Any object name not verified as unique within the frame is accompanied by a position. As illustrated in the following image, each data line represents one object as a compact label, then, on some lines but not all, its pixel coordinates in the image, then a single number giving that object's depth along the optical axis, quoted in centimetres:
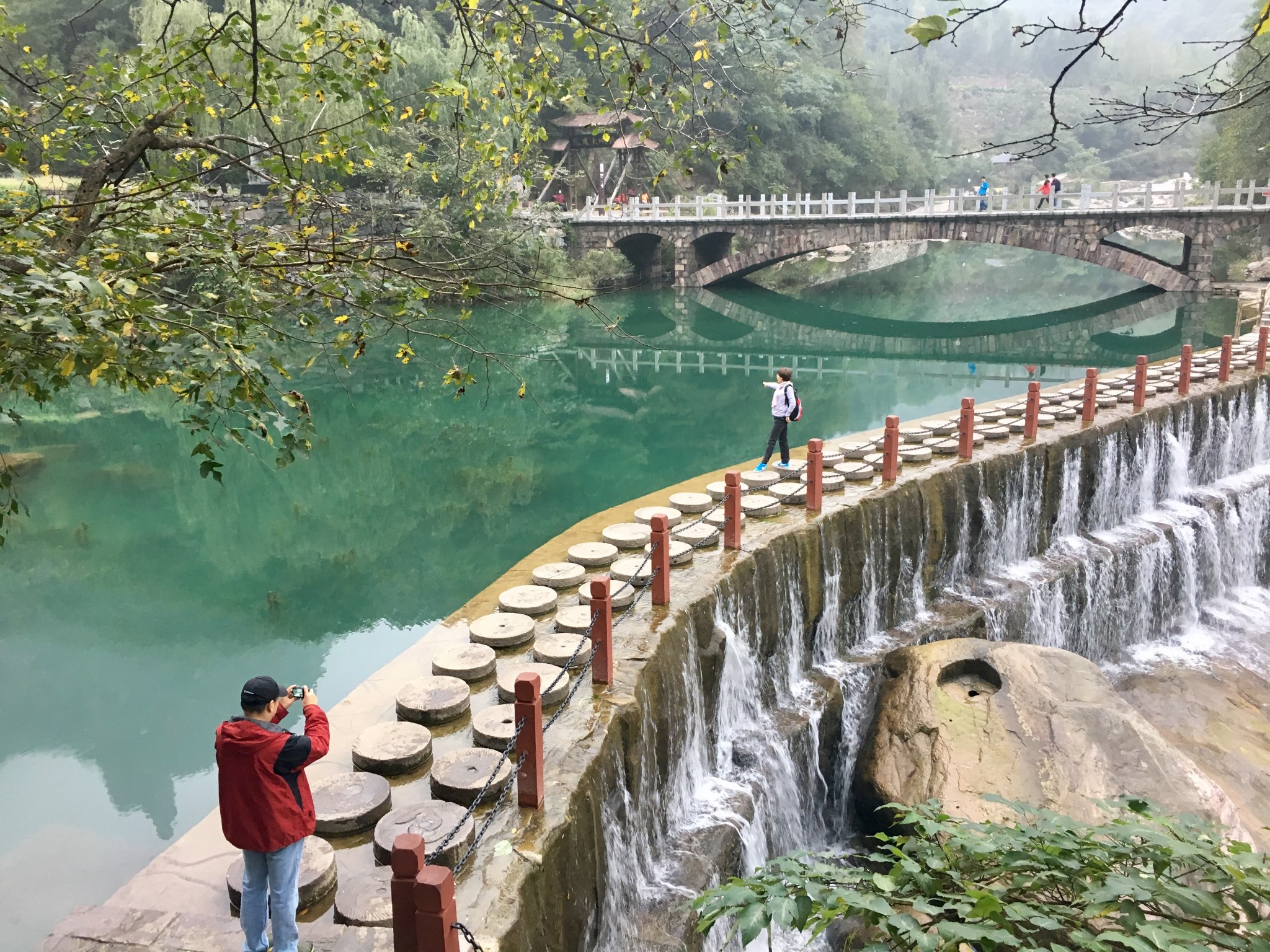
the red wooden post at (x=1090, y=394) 1160
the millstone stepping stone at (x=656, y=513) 838
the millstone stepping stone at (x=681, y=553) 743
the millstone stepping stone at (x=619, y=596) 673
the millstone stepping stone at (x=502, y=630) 641
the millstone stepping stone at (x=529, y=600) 689
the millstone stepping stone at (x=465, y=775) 473
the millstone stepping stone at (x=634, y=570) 698
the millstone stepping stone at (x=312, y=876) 412
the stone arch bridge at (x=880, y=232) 3075
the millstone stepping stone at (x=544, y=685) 552
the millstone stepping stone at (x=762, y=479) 936
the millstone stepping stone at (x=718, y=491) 921
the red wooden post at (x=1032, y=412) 1094
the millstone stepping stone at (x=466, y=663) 595
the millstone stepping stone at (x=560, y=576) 737
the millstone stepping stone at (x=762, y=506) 862
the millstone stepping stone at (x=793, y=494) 870
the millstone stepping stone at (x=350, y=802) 458
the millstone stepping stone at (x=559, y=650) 597
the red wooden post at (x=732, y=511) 731
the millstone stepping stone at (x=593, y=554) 767
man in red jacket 350
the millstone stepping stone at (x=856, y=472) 964
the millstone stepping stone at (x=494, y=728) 519
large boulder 616
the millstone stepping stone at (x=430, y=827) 420
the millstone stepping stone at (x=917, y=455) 1024
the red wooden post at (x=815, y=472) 845
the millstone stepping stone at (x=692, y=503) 884
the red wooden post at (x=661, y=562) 636
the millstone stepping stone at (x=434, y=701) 554
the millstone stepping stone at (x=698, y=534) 775
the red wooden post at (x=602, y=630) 526
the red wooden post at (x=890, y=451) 918
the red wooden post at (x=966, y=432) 996
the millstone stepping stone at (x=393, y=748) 504
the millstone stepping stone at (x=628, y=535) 796
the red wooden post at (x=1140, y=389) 1240
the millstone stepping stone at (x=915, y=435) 1102
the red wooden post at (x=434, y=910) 305
